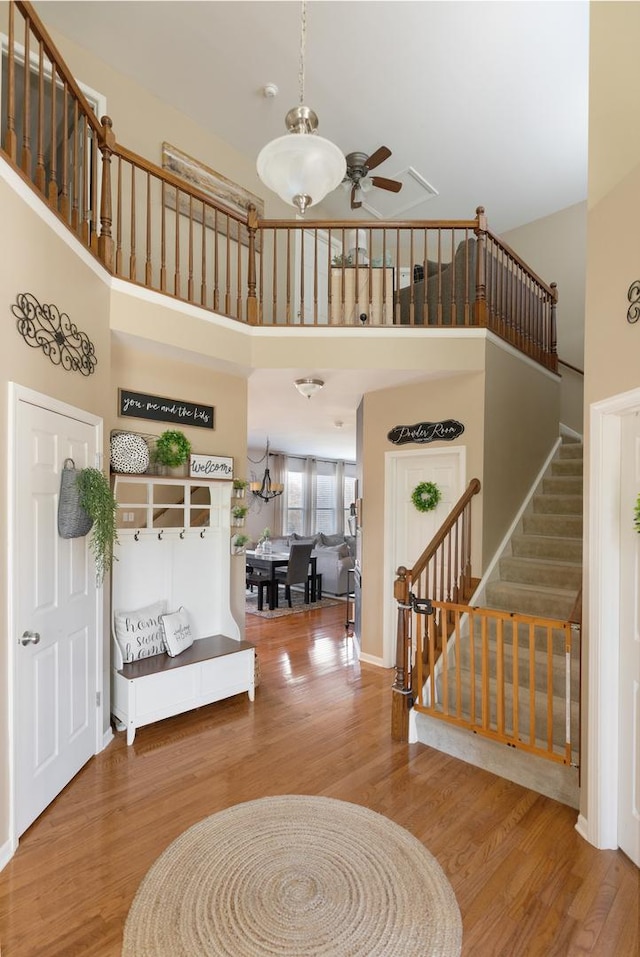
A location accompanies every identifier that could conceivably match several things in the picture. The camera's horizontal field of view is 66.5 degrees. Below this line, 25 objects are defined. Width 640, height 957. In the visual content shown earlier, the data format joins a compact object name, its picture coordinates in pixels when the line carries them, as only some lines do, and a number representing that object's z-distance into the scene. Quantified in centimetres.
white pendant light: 203
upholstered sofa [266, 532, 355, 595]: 816
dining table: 729
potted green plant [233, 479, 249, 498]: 429
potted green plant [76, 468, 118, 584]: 275
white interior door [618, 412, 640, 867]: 222
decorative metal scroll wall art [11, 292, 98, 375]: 237
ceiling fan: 409
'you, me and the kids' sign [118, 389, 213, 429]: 374
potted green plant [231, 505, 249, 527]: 426
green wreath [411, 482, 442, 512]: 467
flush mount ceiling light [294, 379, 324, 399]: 434
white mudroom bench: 340
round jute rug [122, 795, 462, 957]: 182
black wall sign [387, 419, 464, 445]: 451
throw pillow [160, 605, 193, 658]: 366
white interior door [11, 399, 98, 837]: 234
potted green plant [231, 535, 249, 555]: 426
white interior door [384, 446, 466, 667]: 476
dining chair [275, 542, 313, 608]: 733
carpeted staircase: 287
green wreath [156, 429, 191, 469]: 378
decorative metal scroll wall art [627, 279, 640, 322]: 214
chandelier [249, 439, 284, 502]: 1045
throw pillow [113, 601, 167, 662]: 348
